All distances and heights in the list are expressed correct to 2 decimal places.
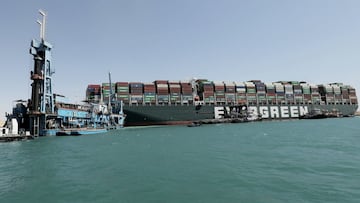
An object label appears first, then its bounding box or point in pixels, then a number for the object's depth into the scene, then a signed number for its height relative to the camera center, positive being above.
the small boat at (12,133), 38.05 -2.51
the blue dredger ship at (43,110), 44.56 +2.24
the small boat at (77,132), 47.58 -3.39
